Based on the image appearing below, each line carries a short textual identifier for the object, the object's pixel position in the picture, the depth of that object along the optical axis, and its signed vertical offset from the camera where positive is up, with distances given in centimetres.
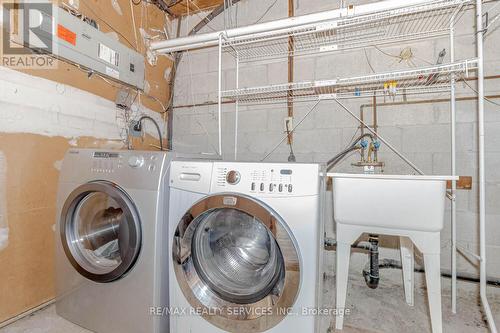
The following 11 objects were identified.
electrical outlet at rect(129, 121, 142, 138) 214 +29
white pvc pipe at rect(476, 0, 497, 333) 128 +0
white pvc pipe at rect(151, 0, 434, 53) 143 +91
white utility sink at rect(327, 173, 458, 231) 117 -16
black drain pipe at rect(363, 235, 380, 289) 155 -57
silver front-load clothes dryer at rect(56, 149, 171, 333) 117 -37
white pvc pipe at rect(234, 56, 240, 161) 211 +43
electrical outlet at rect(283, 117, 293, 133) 206 +36
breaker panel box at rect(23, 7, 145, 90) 151 +78
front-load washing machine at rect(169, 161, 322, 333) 97 -35
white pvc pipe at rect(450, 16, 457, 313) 149 -12
